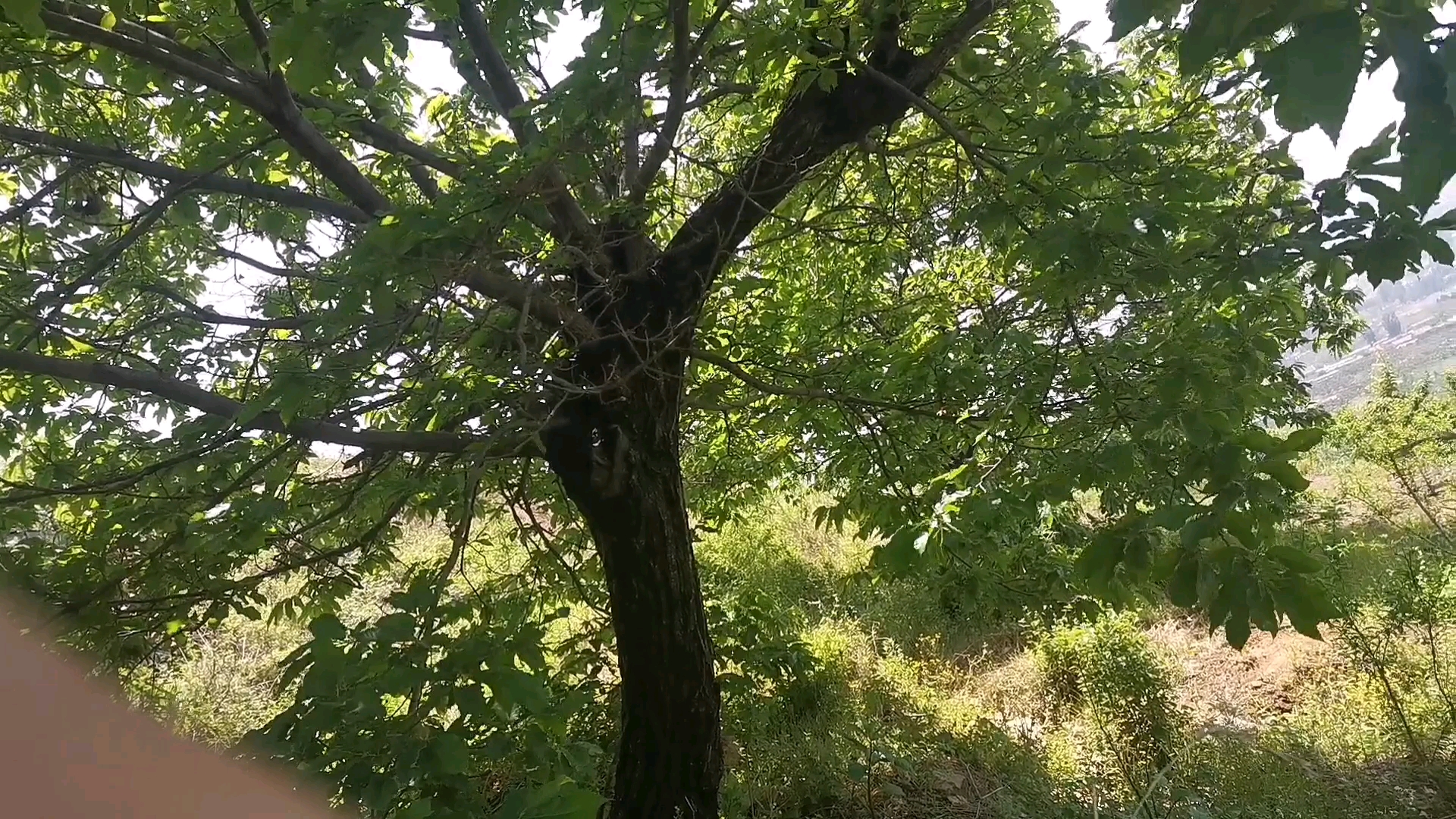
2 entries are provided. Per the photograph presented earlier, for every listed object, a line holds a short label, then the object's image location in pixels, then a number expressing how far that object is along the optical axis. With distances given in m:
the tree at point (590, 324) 1.41
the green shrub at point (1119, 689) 4.21
